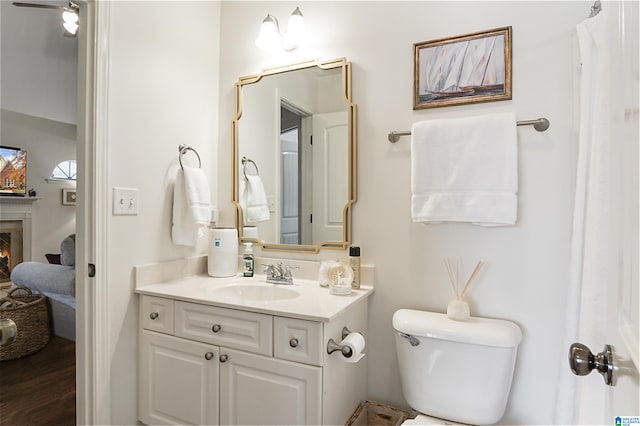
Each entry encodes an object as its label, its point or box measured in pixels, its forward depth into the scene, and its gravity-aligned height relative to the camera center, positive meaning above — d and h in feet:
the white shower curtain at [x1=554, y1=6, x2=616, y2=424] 2.93 -0.13
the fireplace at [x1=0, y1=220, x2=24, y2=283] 13.37 -1.60
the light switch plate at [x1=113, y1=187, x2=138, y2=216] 4.59 +0.07
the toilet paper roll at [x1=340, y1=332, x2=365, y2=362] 3.72 -1.50
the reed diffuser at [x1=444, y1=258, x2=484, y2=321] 4.31 -1.12
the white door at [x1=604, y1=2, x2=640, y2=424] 1.58 -0.17
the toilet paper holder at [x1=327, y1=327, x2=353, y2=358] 3.71 -1.55
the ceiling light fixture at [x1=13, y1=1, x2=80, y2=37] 6.71 +3.98
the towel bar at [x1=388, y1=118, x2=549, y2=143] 4.18 +1.07
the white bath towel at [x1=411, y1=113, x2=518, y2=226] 4.12 +0.49
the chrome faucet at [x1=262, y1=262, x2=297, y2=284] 5.39 -1.07
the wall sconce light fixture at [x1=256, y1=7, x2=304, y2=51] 5.39 +2.83
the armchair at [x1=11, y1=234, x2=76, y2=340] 8.70 -2.10
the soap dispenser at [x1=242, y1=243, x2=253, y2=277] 5.75 -0.92
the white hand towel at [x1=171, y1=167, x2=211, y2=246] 5.29 +0.02
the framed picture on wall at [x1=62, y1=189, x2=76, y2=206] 15.06 +0.41
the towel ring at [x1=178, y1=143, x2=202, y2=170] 5.57 +0.96
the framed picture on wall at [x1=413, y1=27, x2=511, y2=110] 4.47 +1.92
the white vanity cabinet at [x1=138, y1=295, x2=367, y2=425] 3.78 -1.96
